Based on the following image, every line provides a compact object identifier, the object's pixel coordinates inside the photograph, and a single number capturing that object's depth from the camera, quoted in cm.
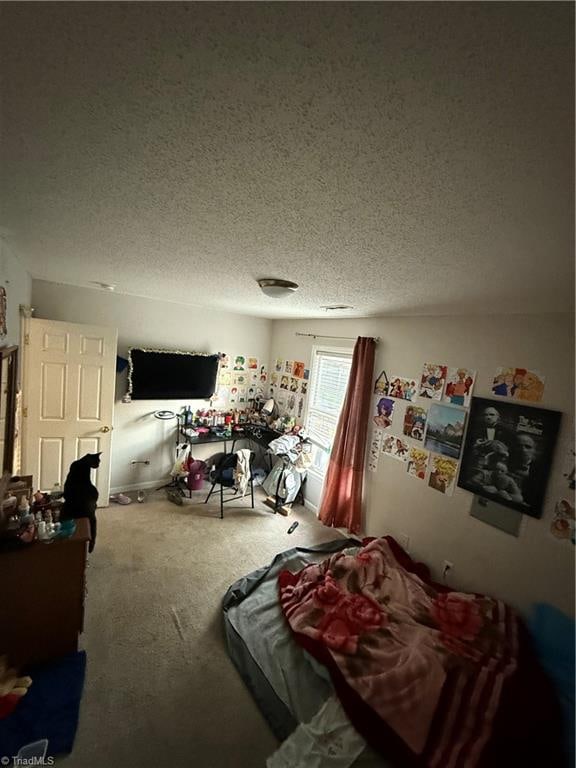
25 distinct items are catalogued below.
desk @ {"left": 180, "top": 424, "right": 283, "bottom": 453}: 404
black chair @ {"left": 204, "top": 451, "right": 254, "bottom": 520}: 361
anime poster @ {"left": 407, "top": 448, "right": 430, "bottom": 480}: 270
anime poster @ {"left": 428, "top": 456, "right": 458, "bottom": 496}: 249
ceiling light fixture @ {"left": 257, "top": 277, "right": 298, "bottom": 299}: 199
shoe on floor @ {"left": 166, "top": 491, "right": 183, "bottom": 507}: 369
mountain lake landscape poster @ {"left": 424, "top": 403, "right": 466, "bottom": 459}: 247
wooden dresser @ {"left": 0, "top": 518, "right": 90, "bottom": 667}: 175
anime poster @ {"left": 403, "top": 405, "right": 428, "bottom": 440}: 273
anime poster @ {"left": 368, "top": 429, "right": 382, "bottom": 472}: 310
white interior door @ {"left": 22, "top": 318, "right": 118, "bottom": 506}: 302
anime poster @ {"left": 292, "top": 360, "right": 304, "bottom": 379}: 419
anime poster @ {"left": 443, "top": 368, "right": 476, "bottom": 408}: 242
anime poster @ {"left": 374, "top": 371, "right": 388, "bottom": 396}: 308
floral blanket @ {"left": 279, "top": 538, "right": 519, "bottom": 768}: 150
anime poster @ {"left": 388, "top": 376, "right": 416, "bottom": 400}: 284
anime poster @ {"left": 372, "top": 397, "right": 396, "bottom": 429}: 301
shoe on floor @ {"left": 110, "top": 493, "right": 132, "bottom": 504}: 356
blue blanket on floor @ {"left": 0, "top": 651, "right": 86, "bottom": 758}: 145
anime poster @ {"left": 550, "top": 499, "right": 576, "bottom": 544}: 187
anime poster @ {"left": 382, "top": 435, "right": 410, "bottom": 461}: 286
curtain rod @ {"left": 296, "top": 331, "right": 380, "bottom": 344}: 318
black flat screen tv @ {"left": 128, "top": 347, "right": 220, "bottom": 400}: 369
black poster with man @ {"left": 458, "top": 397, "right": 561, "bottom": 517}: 199
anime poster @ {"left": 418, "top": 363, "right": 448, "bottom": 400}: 261
